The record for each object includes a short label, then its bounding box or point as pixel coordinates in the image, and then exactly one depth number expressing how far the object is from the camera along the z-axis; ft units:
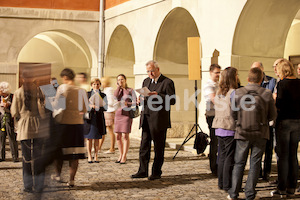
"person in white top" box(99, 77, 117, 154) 32.17
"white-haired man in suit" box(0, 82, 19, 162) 28.63
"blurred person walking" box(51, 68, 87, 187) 13.60
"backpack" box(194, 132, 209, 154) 26.63
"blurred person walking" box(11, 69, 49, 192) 17.63
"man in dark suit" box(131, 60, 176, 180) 23.39
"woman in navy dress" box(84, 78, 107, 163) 28.58
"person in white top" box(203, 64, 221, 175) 22.42
